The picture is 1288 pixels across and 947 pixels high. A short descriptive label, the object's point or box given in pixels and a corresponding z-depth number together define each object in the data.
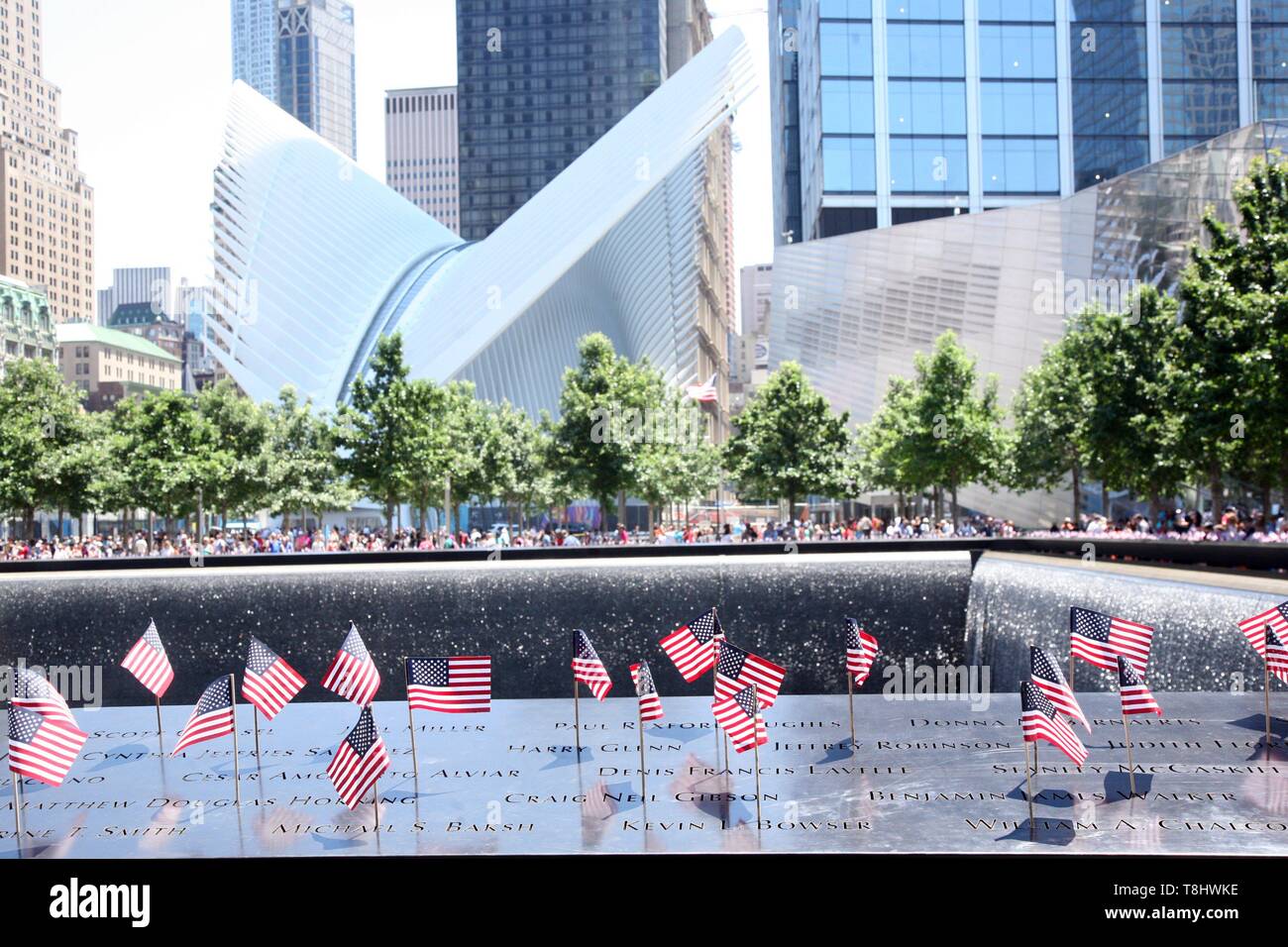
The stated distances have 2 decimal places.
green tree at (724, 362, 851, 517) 47.06
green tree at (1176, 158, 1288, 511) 22.58
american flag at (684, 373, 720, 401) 89.76
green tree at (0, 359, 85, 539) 45.97
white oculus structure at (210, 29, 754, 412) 72.19
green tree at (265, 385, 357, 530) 55.12
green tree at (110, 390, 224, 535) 46.84
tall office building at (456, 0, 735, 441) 167.12
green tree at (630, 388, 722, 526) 47.06
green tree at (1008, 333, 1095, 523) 41.62
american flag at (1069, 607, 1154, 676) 7.66
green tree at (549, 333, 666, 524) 45.62
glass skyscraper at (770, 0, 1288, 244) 77.00
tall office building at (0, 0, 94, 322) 150.12
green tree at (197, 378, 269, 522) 52.53
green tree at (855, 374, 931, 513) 45.97
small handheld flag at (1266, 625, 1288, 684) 7.37
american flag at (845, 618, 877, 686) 8.09
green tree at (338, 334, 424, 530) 43.28
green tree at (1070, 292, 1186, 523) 32.41
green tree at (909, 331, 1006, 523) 44.56
